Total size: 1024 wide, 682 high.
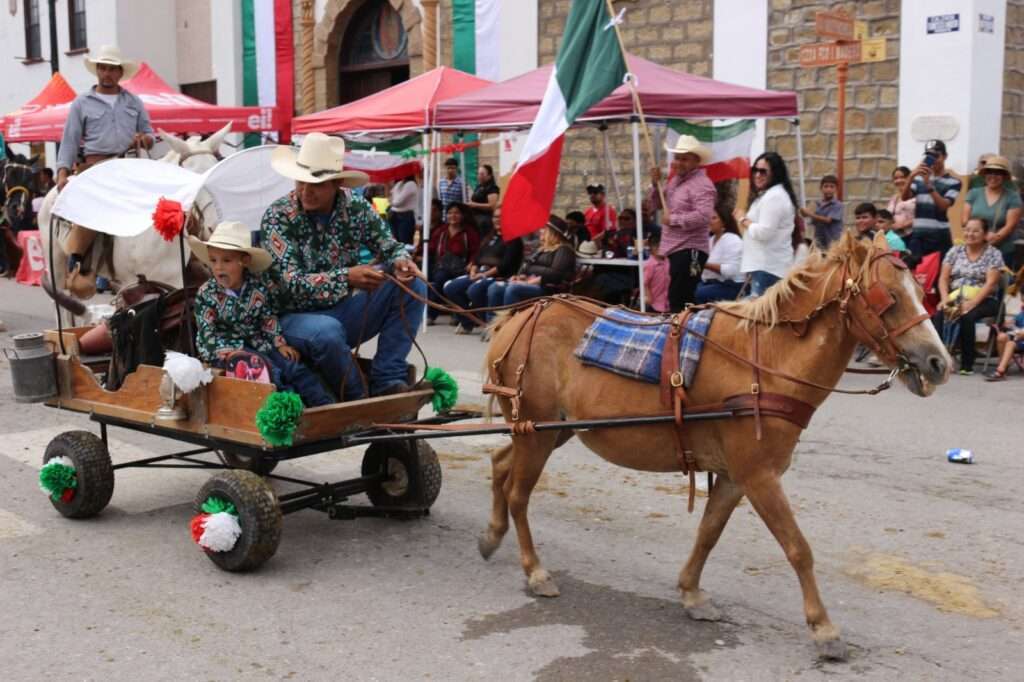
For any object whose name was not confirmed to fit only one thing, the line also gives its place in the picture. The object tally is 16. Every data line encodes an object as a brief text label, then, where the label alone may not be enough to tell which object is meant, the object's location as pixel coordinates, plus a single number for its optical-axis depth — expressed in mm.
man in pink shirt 11164
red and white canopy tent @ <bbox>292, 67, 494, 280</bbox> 13469
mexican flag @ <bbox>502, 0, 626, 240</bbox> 7211
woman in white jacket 10273
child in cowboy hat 5496
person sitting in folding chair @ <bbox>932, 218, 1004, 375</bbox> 10578
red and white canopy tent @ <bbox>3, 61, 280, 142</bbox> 16797
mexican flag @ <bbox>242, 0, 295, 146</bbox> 23484
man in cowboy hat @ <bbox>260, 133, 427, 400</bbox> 5637
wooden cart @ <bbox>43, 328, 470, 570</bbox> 5281
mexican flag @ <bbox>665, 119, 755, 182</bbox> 13281
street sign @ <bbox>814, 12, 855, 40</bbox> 12008
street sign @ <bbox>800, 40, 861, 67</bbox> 12188
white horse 7633
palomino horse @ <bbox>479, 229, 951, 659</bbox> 4305
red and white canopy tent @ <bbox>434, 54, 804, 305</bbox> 11383
